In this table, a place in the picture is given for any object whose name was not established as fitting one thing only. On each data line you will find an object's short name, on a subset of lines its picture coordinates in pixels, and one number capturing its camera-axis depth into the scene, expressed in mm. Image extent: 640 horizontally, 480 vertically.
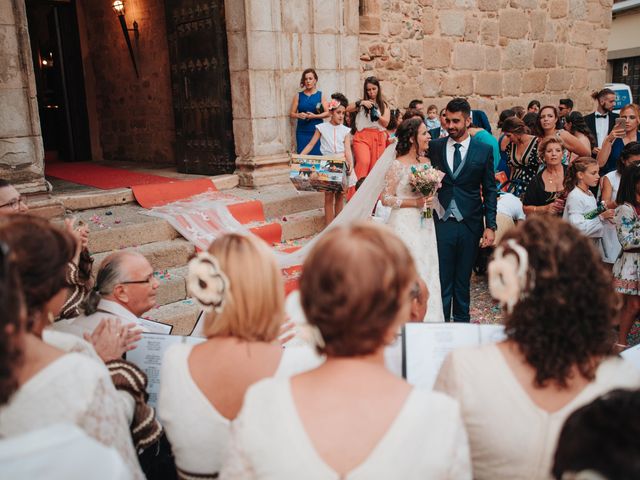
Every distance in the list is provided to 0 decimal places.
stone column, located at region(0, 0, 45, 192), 5098
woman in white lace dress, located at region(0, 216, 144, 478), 1438
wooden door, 7164
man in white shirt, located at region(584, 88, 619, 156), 7445
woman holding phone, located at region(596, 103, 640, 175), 6031
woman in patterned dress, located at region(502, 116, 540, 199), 5938
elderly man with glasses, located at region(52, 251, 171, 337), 2709
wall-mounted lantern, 9723
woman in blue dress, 7090
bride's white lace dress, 4805
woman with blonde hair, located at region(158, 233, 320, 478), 1771
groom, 4555
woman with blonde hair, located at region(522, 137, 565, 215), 5227
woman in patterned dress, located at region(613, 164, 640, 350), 4172
